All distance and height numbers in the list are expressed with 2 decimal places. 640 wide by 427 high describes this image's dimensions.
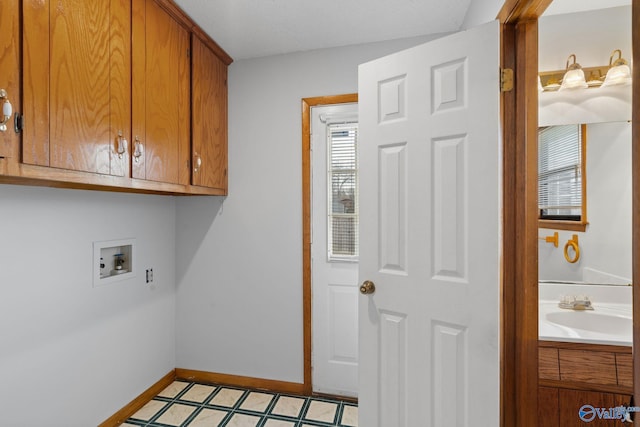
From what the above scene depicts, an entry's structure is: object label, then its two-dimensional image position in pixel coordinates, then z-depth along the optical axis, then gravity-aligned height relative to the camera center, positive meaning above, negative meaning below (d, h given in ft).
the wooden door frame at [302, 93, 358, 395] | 7.77 -0.41
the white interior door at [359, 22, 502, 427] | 4.42 -0.28
